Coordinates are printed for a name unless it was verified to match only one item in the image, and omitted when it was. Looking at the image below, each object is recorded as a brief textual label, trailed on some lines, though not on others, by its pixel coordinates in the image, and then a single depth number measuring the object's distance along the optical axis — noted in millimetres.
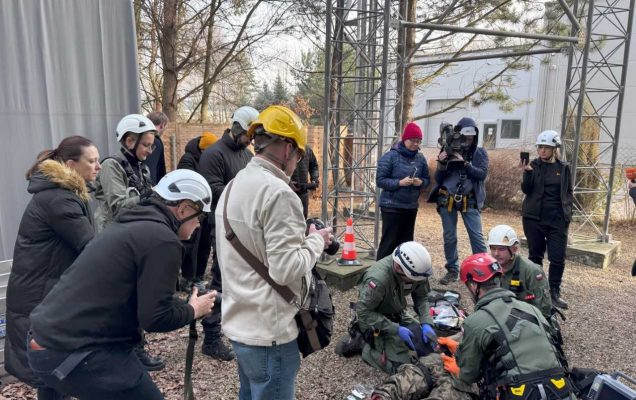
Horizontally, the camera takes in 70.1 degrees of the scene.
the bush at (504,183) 11898
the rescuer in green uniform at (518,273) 3736
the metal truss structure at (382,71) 6000
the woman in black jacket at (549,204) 5098
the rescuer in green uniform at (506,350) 2471
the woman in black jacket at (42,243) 2510
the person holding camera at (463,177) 5590
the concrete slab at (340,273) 5797
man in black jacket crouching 1838
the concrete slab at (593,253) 7230
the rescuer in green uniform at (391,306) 3512
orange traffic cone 6105
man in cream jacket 1875
